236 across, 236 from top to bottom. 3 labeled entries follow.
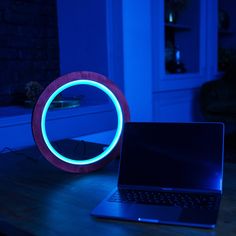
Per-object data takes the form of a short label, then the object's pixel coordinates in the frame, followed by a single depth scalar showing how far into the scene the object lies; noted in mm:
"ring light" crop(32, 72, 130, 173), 962
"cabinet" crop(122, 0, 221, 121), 2070
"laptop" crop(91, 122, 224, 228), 701
